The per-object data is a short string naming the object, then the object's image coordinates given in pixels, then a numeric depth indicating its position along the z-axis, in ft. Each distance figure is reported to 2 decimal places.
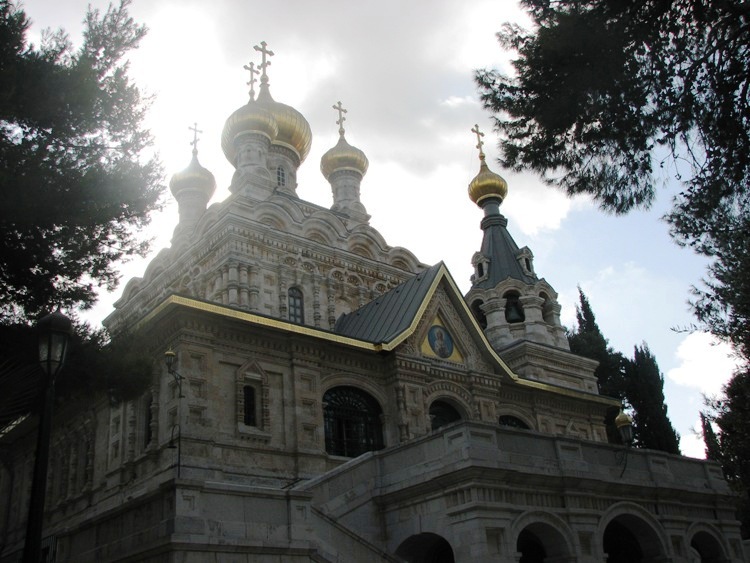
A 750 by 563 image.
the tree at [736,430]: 57.26
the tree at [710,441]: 70.33
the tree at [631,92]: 27.89
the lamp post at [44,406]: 19.77
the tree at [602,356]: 111.65
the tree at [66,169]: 31.63
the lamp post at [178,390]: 45.01
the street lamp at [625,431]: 46.52
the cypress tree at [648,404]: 103.09
